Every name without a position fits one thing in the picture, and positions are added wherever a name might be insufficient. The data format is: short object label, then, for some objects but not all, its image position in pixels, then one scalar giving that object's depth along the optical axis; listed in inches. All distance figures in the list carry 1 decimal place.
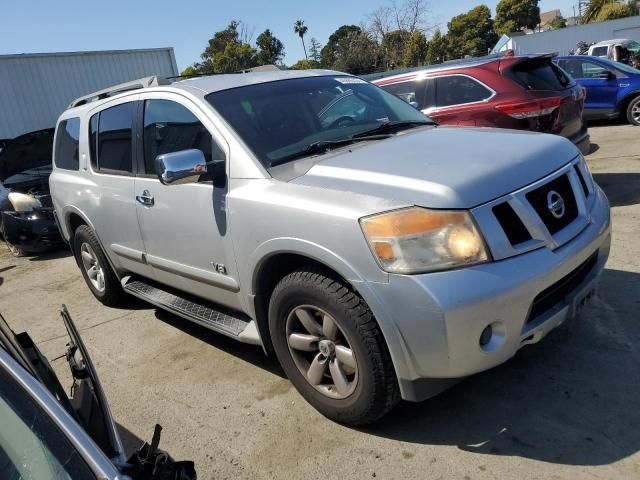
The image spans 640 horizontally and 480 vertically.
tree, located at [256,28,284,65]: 2485.4
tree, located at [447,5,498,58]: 2374.5
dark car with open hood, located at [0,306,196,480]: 51.8
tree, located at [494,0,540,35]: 2445.9
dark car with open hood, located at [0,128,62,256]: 290.5
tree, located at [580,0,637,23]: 1999.3
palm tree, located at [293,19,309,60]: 2954.0
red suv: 238.4
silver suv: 94.3
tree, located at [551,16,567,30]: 2574.3
